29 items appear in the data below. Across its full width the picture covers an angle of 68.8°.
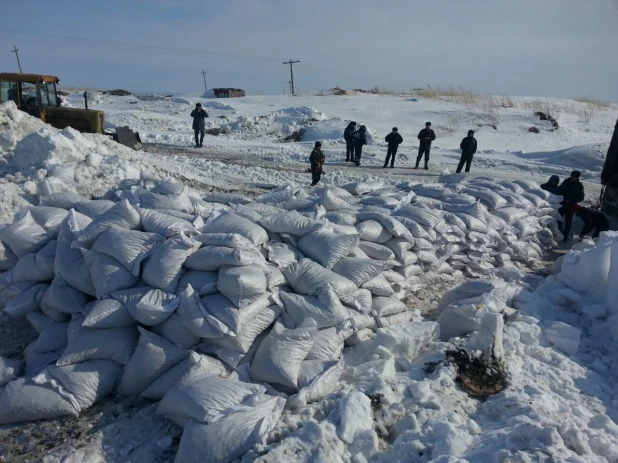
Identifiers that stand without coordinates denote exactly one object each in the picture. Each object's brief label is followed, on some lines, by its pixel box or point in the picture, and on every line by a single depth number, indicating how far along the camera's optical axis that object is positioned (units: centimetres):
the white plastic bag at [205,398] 248
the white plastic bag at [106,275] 309
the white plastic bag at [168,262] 308
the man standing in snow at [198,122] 1231
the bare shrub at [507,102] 2033
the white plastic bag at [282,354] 283
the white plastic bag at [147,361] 285
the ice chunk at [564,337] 342
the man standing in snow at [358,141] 1110
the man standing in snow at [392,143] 1062
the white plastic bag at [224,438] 236
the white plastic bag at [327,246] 356
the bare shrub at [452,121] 1704
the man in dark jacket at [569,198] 624
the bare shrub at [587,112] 1884
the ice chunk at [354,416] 244
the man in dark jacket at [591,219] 612
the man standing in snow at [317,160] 847
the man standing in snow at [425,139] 1066
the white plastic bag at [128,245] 317
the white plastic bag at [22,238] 367
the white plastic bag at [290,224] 376
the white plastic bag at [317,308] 312
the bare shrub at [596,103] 2284
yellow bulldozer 1040
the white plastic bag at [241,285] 294
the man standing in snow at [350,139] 1123
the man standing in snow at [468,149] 1009
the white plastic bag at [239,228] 347
